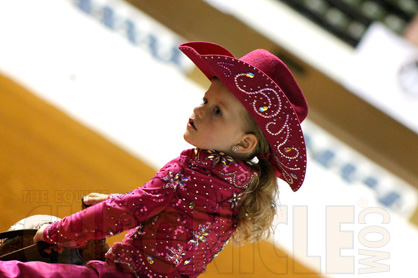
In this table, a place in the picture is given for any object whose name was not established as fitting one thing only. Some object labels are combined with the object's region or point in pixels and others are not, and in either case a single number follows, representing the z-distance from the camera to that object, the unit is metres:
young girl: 4.50
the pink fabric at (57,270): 4.50
